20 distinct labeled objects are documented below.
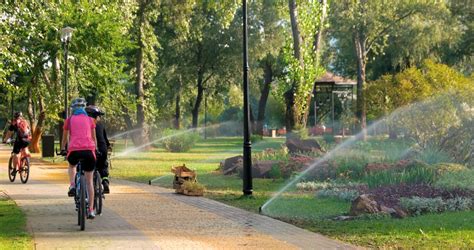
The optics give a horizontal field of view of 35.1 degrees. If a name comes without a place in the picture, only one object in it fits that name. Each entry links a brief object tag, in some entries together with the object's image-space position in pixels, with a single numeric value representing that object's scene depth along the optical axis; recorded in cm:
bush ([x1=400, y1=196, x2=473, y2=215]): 1314
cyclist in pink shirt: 1116
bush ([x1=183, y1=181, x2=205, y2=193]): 1706
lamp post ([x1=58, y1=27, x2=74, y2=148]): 2914
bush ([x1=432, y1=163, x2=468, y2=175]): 1707
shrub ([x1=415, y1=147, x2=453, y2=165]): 2125
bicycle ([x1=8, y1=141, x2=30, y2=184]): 2011
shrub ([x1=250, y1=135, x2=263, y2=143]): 4863
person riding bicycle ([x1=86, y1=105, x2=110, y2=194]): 1279
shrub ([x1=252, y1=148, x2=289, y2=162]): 2498
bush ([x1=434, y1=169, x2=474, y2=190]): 1546
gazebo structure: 6919
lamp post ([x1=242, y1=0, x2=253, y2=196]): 1648
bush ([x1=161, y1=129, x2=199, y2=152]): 4344
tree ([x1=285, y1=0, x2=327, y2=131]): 2923
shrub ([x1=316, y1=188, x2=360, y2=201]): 1530
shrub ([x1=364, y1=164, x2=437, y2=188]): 1658
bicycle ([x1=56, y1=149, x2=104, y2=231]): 1089
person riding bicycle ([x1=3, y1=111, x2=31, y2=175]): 1983
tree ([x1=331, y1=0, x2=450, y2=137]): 4891
